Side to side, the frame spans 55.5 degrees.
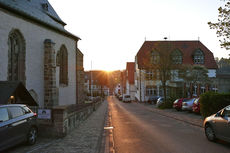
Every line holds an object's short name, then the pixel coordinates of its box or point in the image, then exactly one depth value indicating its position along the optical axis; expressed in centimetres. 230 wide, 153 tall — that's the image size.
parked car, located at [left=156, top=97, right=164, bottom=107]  2966
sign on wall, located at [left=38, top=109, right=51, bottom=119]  902
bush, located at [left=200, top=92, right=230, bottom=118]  1292
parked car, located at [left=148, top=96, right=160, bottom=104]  4200
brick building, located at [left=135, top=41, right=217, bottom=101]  4928
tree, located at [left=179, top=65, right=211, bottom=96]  3269
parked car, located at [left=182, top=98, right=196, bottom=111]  1964
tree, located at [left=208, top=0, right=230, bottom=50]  1259
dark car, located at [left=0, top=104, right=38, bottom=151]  625
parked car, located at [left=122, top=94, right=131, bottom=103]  5362
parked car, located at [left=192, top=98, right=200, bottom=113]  1705
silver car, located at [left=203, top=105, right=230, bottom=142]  713
